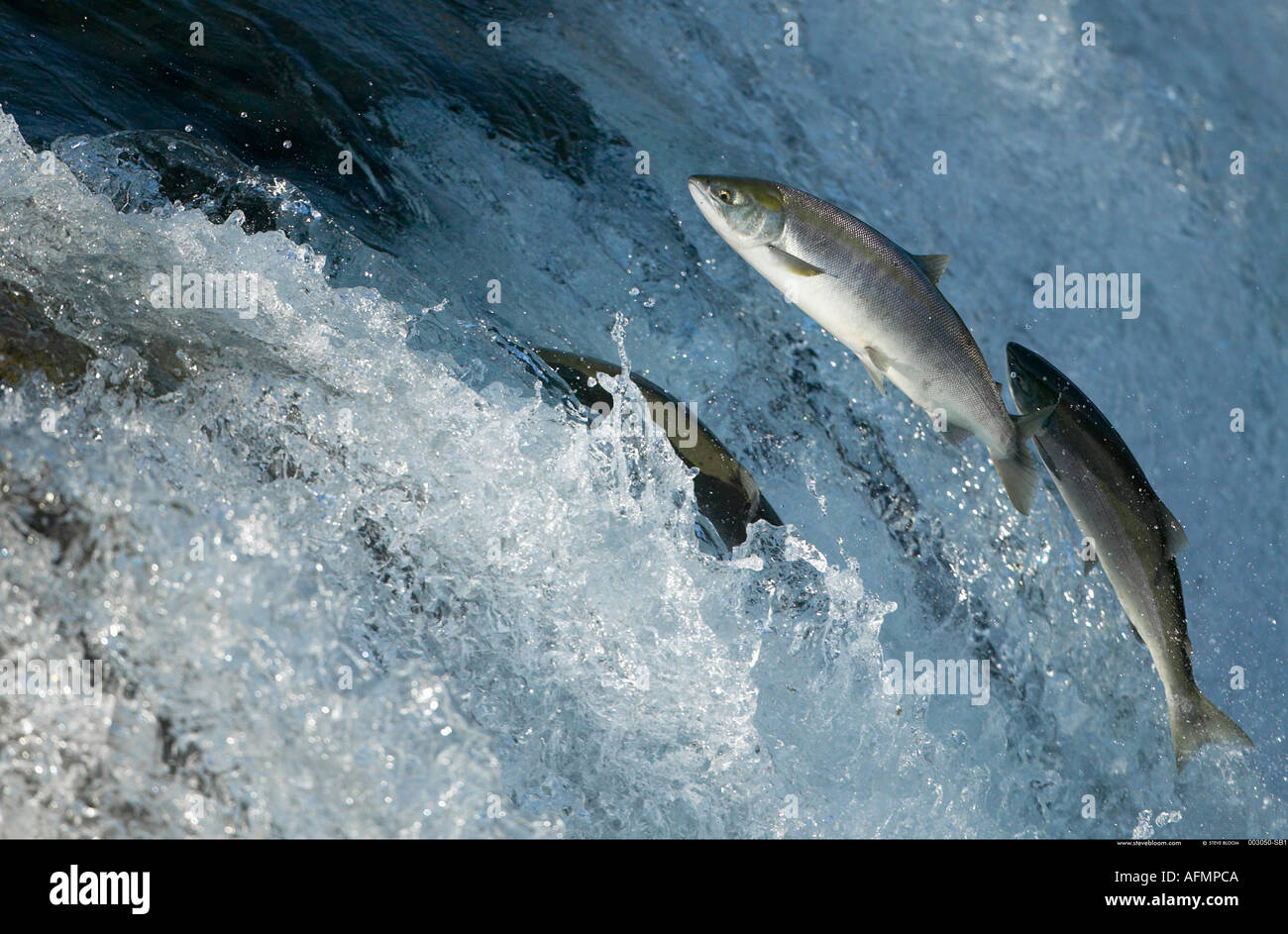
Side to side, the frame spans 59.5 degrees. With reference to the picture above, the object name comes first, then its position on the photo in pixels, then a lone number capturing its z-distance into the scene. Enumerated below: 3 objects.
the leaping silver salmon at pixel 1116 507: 2.82
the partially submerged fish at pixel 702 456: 2.96
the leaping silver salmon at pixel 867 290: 2.58
